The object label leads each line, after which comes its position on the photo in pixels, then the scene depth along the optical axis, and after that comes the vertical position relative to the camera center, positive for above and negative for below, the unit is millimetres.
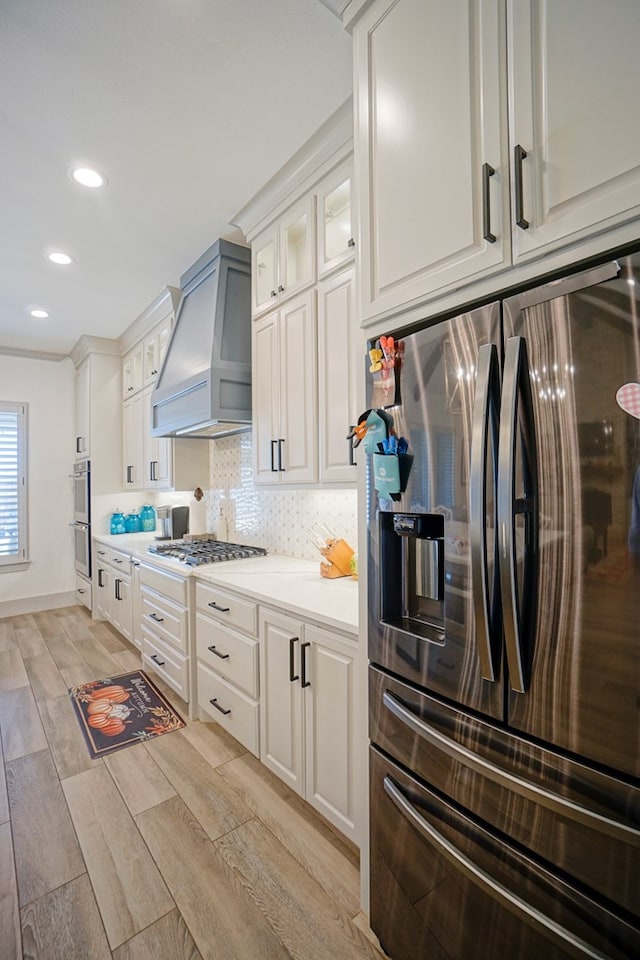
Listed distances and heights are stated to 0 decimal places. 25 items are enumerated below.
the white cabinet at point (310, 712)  1592 -866
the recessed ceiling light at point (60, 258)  2916 +1588
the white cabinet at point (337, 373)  1937 +531
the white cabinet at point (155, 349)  3691 +1273
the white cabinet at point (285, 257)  2172 +1266
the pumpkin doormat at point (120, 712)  2488 -1340
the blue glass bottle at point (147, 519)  4758 -259
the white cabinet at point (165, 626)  2639 -853
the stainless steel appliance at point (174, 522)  3898 -244
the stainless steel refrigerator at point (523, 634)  789 -297
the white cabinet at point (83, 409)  4629 +943
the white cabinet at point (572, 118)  769 +689
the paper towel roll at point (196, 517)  3557 -183
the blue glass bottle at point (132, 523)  4676 -294
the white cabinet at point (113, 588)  3719 -842
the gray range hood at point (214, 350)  2648 +901
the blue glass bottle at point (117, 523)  4598 -286
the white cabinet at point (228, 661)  2078 -845
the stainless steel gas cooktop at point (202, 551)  2730 -385
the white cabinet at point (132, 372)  4301 +1239
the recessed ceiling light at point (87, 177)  2125 +1551
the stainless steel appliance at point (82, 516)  4613 -217
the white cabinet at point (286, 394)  2160 +513
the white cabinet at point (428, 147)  982 +853
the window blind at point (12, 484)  4828 +145
